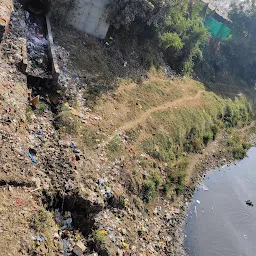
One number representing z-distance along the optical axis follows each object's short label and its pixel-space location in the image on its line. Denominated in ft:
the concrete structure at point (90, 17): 50.07
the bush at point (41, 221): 25.46
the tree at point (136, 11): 51.13
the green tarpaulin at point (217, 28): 84.23
